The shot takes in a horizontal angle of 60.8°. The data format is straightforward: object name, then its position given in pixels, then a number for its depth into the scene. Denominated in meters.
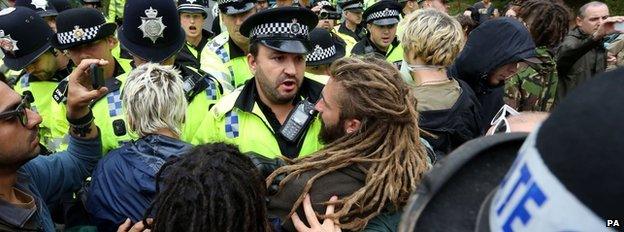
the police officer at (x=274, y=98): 2.91
